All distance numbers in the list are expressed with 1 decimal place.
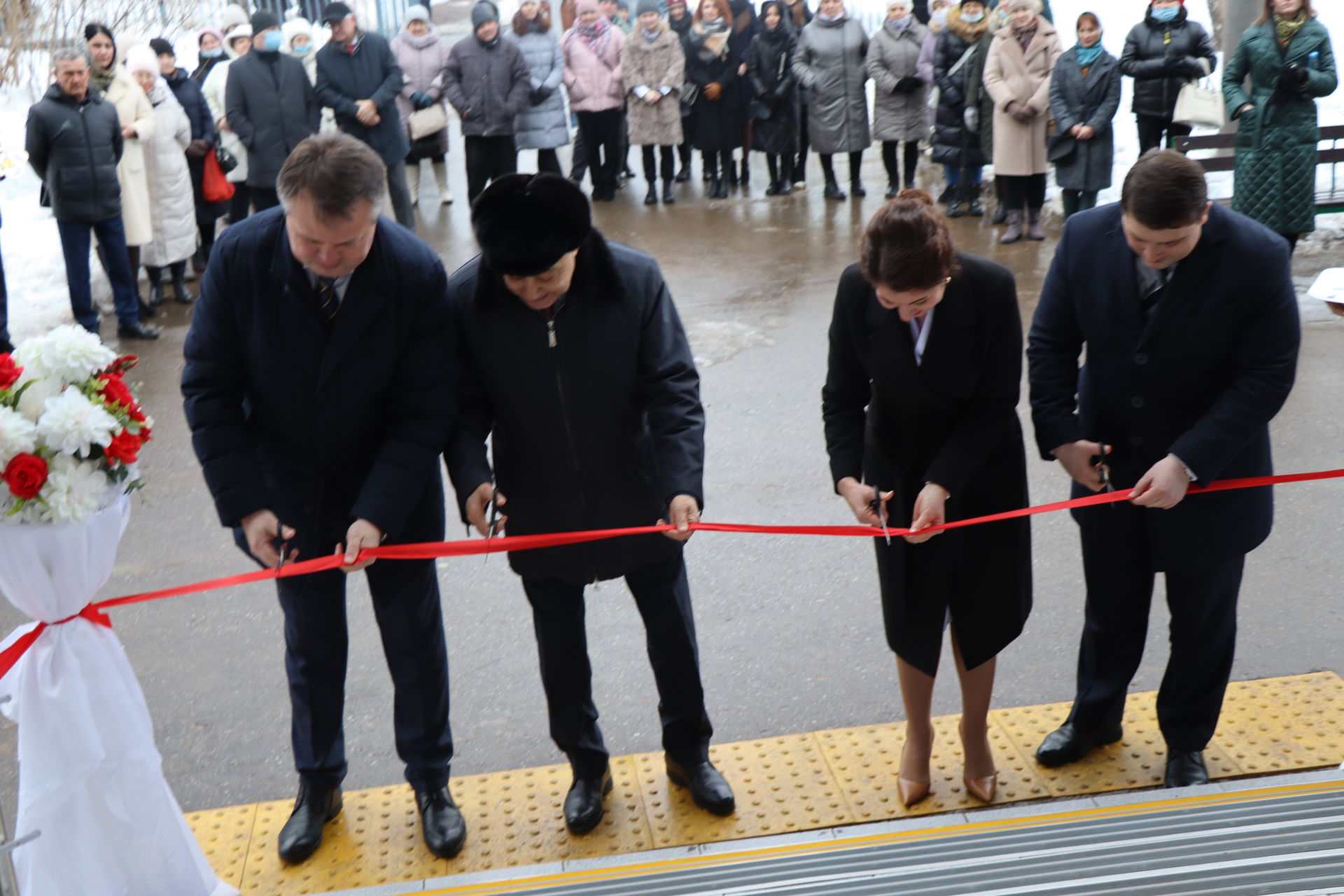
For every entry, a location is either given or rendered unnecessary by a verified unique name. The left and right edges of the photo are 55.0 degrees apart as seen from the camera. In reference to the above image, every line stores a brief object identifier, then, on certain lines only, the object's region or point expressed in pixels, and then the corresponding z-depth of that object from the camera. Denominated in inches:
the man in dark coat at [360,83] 435.8
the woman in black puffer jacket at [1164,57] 398.0
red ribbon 141.0
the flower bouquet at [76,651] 127.0
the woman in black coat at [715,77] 508.4
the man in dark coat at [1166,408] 138.1
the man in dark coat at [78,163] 347.3
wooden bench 394.9
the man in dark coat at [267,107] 413.7
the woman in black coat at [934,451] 136.9
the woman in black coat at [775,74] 503.5
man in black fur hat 136.8
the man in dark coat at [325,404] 137.9
